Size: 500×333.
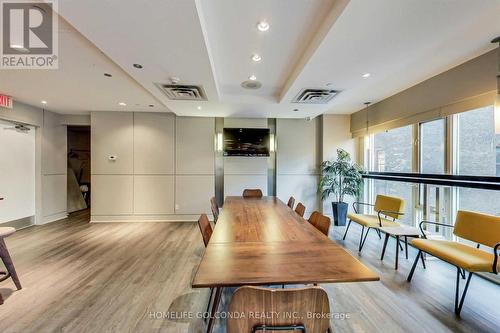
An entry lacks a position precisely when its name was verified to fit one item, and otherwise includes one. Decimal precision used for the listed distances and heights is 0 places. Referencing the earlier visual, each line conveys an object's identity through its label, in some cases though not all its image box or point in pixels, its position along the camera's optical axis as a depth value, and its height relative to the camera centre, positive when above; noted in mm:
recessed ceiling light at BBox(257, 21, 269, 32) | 2026 +1374
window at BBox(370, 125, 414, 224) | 3873 +145
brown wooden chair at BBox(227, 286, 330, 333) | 954 -662
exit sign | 3939 +1206
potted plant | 4883 -382
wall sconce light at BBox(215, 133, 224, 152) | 5344 +603
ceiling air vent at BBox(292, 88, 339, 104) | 3455 +1224
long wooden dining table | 1160 -625
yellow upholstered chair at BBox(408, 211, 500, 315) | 1922 -890
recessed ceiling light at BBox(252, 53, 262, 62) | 2639 +1387
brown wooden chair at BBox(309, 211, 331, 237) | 2117 -616
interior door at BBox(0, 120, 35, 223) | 4316 -158
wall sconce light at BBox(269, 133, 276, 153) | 5512 +587
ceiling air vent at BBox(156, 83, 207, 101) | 3268 +1219
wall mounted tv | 5172 +584
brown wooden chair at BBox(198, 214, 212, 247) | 2012 -636
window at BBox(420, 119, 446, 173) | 3234 +323
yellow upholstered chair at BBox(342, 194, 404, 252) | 3285 -830
